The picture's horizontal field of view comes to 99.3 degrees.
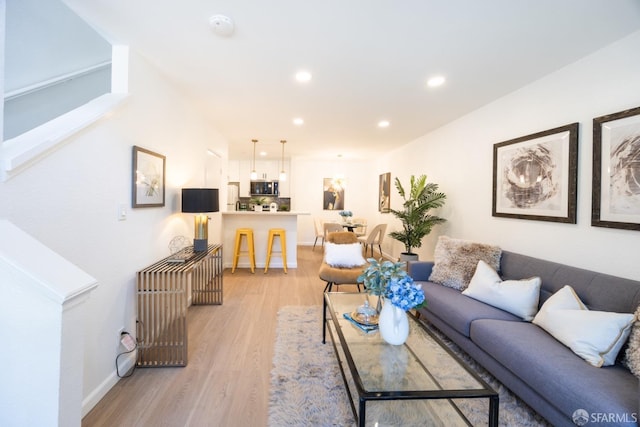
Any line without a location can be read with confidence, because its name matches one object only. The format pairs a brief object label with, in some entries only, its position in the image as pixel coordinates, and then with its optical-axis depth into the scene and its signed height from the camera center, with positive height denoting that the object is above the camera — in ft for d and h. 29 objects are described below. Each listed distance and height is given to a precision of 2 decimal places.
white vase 5.53 -2.27
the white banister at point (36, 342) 2.91 -1.47
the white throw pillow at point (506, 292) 6.83 -2.05
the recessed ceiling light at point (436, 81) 8.36 +4.20
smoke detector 5.67 +4.00
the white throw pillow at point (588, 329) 4.84 -2.14
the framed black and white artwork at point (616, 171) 6.07 +1.10
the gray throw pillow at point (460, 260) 8.75 -1.53
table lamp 9.20 +0.14
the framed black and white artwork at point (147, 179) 6.98 +0.84
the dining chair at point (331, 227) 22.04 -1.19
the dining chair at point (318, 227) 23.25 -1.31
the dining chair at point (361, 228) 23.71 -1.33
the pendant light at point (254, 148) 17.21 +4.49
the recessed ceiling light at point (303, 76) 8.11 +4.15
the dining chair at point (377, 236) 19.17 -1.61
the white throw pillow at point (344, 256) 11.65 -1.86
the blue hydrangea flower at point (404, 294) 5.28 -1.58
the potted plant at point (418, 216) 13.05 -0.09
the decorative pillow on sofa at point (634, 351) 4.51 -2.28
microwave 25.73 +2.19
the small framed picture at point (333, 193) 25.64 +1.84
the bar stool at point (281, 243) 16.08 -1.94
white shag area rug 5.30 -4.00
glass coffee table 4.14 -2.76
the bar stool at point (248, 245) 15.64 -2.06
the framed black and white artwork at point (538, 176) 7.48 +1.27
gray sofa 4.16 -2.63
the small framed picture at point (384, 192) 20.80 +1.70
